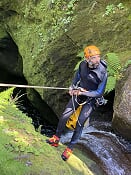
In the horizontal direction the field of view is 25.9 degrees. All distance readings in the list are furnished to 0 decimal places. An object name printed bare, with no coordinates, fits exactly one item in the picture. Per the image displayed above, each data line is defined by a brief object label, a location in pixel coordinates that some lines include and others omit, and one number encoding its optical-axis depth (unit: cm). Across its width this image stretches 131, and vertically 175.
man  495
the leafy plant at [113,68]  648
